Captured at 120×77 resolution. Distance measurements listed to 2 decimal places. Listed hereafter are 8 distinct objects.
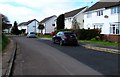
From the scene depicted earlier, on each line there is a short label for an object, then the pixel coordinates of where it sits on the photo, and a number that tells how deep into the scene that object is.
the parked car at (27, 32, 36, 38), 23.07
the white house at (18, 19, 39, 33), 41.26
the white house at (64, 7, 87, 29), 23.99
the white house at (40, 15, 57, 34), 34.40
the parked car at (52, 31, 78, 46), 10.55
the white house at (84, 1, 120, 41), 14.14
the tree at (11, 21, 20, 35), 39.12
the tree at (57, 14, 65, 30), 23.20
